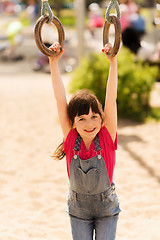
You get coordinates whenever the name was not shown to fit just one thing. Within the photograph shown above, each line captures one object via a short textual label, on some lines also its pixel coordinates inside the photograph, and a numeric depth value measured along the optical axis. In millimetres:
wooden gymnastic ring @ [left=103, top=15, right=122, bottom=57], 3495
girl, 3540
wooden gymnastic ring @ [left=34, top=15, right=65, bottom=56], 3546
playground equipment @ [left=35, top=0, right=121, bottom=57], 3527
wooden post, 15792
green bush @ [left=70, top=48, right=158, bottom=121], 11402
